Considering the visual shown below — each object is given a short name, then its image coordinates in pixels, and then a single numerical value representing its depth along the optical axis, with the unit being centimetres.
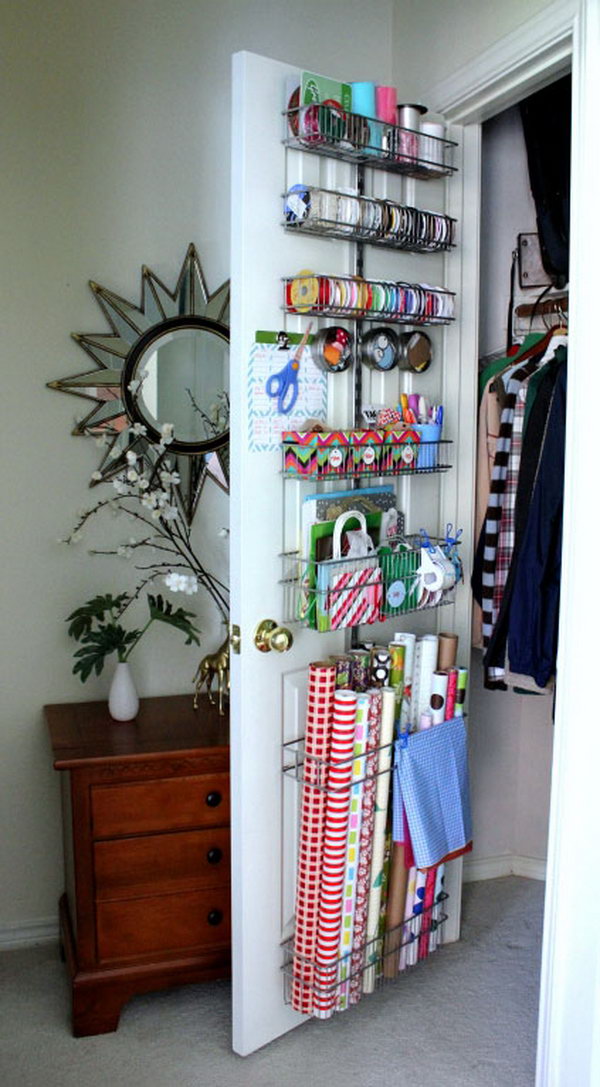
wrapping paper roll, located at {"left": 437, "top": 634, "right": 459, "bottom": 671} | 247
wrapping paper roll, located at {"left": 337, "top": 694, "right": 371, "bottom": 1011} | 224
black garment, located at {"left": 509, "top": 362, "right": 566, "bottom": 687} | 219
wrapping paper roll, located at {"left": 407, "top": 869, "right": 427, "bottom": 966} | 248
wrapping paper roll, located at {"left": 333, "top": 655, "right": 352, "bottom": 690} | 228
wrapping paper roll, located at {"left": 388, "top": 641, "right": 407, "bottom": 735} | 238
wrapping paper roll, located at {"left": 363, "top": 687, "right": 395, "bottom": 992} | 231
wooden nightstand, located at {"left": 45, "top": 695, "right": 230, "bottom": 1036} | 232
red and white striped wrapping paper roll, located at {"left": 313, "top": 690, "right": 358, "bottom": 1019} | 221
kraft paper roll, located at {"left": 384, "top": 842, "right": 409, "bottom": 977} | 241
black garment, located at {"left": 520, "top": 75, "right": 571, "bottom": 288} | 278
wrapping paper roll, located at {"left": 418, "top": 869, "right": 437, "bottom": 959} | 251
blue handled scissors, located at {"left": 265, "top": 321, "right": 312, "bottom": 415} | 215
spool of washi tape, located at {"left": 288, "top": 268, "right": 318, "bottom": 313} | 209
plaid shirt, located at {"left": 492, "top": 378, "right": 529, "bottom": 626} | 249
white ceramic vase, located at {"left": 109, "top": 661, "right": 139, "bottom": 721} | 254
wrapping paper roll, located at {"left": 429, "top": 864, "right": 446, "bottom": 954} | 255
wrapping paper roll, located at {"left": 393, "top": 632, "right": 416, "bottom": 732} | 243
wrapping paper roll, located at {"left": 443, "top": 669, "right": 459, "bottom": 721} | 247
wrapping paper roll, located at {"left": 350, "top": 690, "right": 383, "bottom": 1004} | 229
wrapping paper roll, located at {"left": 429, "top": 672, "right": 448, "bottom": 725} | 244
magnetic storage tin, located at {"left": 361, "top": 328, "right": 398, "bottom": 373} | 234
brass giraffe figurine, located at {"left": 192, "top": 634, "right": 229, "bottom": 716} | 256
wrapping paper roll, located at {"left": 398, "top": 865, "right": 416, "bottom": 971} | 246
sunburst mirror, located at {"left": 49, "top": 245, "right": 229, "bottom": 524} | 264
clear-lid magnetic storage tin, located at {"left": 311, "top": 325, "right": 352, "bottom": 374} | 221
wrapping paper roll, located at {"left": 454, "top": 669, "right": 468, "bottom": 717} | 250
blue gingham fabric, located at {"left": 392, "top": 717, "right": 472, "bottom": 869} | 232
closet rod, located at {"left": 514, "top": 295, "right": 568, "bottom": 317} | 288
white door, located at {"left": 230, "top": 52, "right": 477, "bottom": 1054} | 208
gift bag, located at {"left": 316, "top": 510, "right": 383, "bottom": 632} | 214
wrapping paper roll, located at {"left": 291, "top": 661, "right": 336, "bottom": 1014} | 221
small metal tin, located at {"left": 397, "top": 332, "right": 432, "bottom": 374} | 244
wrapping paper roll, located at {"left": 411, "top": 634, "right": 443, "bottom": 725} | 244
